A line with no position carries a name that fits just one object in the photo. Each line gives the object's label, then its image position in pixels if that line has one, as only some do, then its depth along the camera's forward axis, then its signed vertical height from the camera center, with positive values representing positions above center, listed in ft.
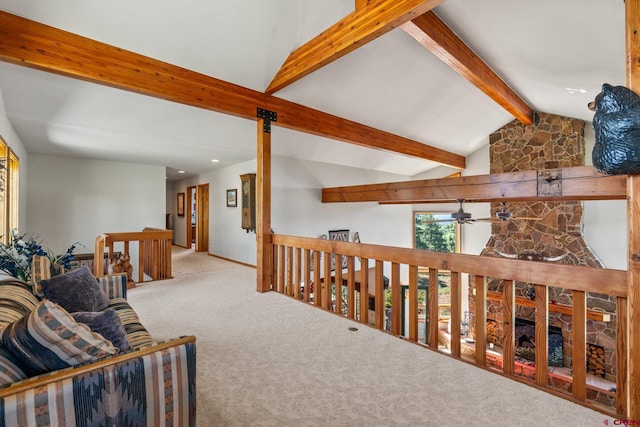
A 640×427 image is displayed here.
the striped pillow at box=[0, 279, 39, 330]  4.28 -1.45
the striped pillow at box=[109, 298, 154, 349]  5.41 -2.34
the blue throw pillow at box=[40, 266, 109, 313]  5.70 -1.57
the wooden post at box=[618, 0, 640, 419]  4.73 -0.78
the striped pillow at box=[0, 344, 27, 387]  2.99 -1.62
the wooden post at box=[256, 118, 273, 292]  12.19 -0.07
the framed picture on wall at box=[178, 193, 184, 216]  30.99 +0.87
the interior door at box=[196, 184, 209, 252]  26.91 -0.55
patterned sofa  2.86 -1.90
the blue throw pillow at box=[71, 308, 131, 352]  3.92 -1.51
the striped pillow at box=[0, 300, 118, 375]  3.21 -1.41
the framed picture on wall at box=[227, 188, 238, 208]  21.75 +1.03
